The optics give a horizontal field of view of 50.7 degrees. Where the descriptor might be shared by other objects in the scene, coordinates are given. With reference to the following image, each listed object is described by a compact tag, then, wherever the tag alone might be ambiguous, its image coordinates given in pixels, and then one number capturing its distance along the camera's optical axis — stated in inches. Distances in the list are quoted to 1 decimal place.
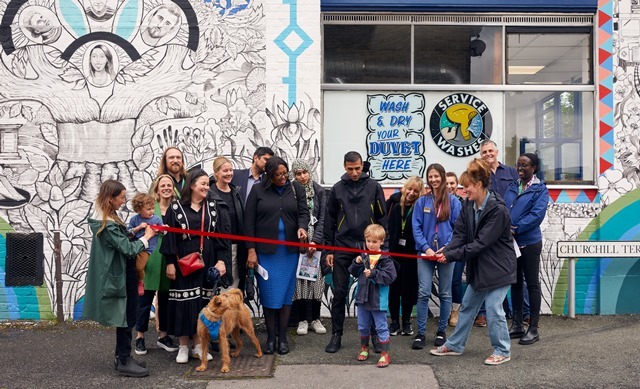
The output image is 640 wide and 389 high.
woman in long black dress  248.2
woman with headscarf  288.0
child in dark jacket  250.8
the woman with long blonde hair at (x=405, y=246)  290.0
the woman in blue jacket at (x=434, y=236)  277.1
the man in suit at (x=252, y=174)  284.7
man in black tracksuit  263.3
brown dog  240.7
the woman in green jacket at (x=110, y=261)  227.0
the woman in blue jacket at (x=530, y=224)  277.3
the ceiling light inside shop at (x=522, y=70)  343.0
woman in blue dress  262.8
